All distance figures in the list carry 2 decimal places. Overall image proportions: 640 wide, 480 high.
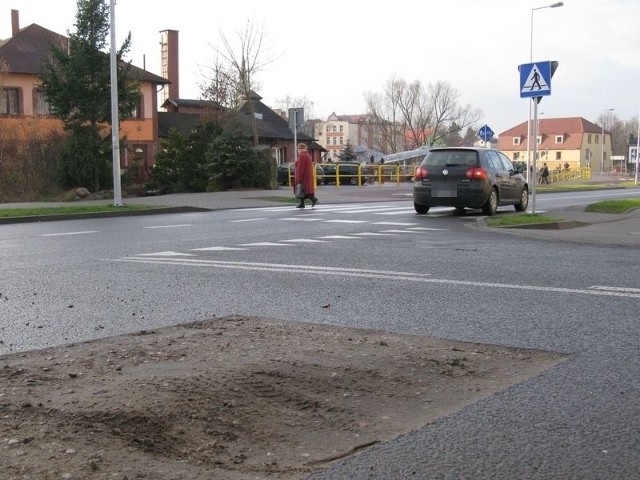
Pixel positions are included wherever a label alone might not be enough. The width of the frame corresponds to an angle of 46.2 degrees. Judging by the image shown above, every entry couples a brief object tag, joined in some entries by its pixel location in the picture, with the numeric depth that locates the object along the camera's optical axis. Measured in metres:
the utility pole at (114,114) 22.08
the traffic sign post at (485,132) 40.06
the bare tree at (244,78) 42.03
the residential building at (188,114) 61.50
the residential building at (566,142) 135.75
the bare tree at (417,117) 98.50
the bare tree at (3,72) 38.40
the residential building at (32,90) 46.88
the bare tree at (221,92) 42.94
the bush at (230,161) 32.25
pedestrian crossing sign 16.22
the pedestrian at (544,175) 57.12
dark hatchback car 18.38
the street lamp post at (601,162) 135.62
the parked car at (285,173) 43.78
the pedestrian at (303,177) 22.16
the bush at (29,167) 28.84
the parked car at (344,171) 45.53
